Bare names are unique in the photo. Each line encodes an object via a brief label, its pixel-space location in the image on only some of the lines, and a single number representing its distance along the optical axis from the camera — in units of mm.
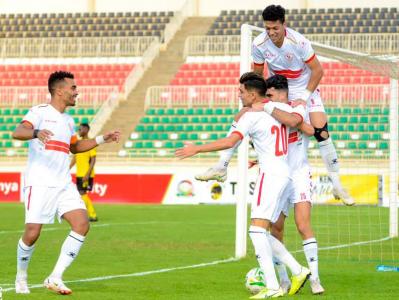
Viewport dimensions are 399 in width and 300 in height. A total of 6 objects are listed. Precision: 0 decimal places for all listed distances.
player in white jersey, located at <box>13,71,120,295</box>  9820
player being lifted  10080
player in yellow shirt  22375
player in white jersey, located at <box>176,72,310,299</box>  9492
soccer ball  9770
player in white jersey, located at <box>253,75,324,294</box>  10188
